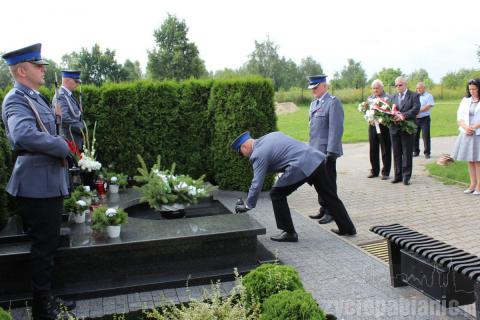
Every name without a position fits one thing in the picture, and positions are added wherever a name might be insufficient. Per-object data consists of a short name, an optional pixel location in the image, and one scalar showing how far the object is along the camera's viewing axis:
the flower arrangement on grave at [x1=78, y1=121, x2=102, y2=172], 6.25
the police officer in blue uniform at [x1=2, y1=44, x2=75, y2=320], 3.71
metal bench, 3.55
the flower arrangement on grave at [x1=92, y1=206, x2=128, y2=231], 4.63
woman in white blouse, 8.16
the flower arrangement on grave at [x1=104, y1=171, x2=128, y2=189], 7.11
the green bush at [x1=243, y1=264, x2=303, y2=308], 3.45
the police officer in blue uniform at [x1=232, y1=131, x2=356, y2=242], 5.32
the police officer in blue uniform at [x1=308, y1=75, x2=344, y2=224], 6.58
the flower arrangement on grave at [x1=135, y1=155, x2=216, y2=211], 5.97
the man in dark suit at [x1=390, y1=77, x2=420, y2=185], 9.31
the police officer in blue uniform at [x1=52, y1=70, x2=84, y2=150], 6.64
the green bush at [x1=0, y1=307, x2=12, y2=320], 2.62
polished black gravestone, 4.34
